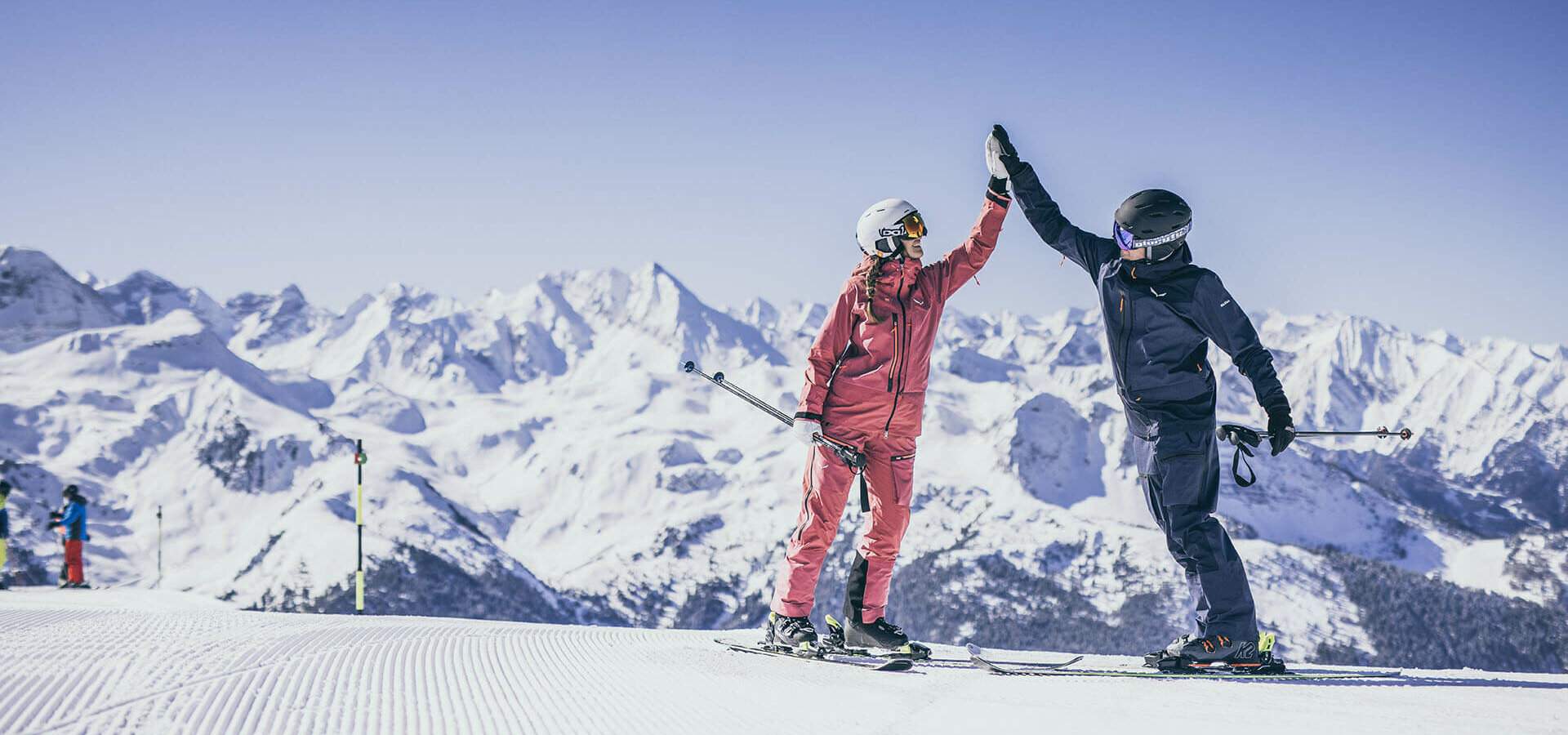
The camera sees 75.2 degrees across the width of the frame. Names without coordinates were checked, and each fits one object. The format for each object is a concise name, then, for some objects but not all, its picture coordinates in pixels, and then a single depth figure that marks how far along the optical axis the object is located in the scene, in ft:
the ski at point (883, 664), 20.54
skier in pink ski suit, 24.17
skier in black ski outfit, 20.94
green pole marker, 37.43
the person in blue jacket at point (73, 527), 65.05
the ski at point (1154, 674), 20.31
